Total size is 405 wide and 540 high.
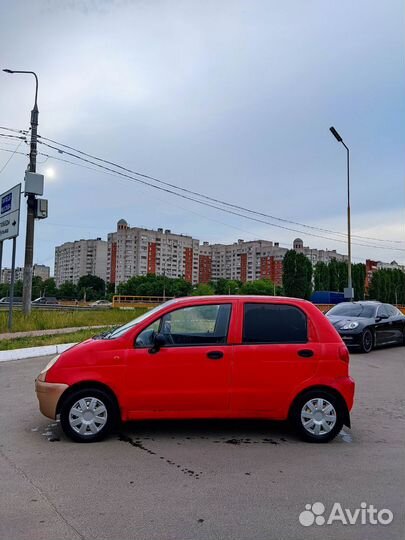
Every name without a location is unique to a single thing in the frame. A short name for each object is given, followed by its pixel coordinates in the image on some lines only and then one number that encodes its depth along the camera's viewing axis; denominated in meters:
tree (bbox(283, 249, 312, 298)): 82.12
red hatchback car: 4.95
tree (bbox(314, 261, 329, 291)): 88.25
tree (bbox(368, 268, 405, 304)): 98.38
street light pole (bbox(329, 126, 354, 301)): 24.81
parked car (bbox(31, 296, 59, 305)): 60.90
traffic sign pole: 14.48
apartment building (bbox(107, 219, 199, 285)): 110.94
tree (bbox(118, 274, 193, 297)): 91.69
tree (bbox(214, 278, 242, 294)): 90.13
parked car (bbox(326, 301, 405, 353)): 12.80
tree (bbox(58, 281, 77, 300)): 110.62
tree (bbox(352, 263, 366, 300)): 90.12
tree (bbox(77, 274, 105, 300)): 112.52
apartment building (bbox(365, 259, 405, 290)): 112.15
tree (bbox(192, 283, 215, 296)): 86.36
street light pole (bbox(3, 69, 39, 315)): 18.47
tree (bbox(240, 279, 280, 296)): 83.91
